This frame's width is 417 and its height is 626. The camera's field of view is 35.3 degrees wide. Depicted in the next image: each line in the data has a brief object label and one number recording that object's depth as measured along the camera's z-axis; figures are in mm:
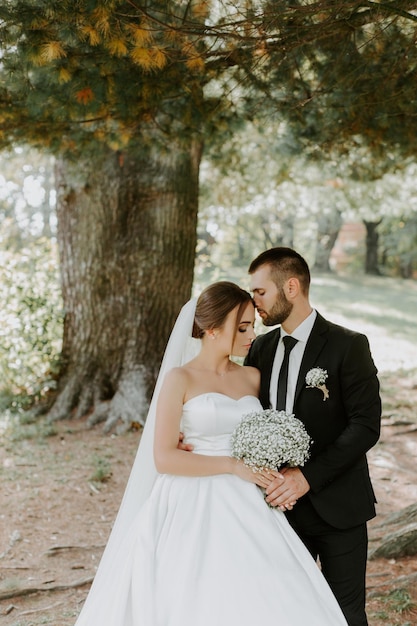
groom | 3039
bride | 2631
